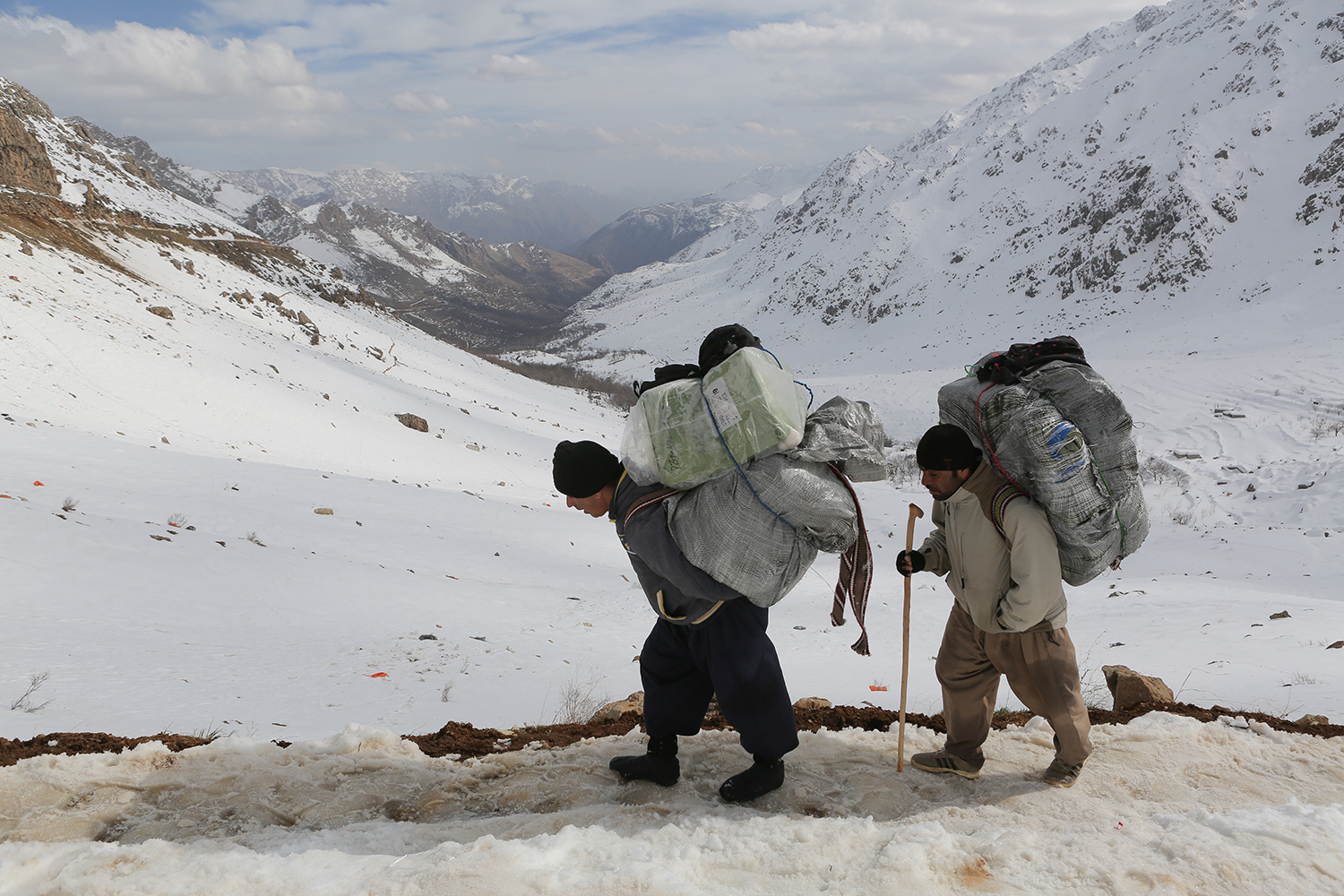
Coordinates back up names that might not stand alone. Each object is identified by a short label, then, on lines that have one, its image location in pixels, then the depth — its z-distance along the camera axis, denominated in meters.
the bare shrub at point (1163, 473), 14.72
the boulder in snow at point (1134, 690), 3.76
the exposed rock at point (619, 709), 3.94
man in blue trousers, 2.45
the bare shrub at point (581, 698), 4.14
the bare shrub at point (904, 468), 18.03
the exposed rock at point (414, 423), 16.89
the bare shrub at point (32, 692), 3.31
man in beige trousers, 2.55
